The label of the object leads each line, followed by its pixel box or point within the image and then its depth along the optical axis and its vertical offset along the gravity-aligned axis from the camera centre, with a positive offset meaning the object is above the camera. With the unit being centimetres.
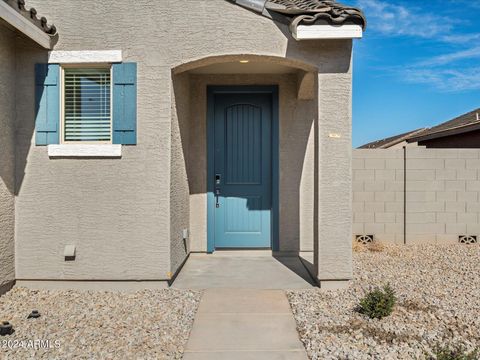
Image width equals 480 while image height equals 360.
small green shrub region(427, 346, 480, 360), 270 -138
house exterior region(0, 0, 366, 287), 489 +65
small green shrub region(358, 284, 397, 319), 394 -142
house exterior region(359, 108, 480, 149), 1128 +162
